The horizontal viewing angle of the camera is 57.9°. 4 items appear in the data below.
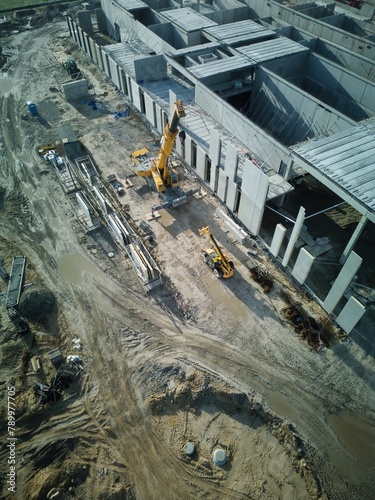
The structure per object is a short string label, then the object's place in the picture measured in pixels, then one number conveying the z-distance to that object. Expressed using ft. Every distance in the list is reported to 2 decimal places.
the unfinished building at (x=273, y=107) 54.03
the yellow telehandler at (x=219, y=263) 59.82
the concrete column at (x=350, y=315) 48.26
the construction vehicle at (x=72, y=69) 110.93
